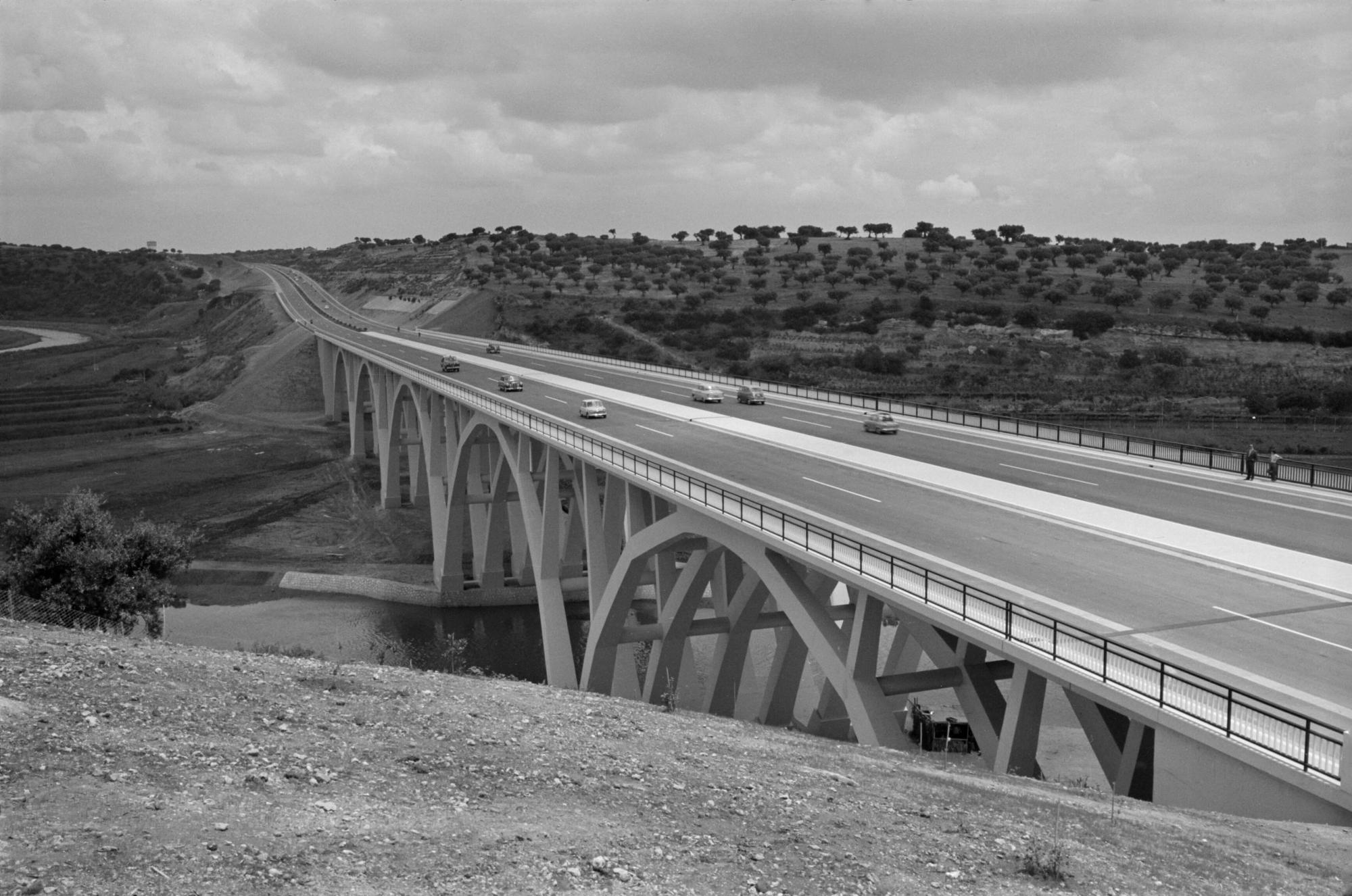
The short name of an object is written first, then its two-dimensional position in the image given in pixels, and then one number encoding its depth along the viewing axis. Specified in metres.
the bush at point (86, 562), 28.03
